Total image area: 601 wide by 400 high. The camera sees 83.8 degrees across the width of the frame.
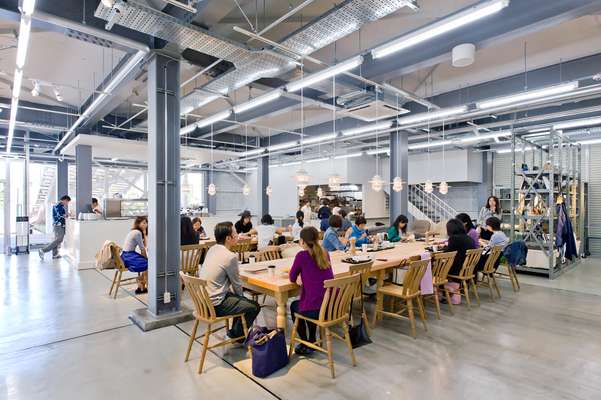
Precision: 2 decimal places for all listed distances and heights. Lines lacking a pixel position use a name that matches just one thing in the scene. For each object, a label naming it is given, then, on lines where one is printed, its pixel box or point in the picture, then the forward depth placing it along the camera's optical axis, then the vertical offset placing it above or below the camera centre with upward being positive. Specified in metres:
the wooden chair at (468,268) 4.50 -0.99
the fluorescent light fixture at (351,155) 11.97 +1.50
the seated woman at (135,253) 4.97 -0.83
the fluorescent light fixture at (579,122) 7.27 +1.63
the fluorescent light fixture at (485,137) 8.23 +1.50
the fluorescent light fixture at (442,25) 2.93 +1.65
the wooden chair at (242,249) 5.81 -0.90
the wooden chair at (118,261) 4.98 -0.94
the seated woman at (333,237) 4.93 -0.60
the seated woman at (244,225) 7.12 -0.60
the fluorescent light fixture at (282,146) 10.03 +1.58
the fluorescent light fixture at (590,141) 8.83 +1.43
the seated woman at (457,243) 4.55 -0.64
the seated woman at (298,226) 7.16 -0.64
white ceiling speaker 3.95 +1.69
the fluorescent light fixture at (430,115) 6.22 +1.62
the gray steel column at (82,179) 8.51 +0.49
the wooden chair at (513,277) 5.48 -1.35
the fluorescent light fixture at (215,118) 6.68 +1.69
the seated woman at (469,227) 5.18 -0.51
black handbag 3.38 -1.42
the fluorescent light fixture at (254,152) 10.92 +1.51
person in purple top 2.93 -0.65
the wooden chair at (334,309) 2.79 -0.98
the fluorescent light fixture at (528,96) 4.86 +1.56
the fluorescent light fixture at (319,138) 8.77 +1.56
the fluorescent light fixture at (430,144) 9.14 +1.49
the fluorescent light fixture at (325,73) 3.98 +1.61
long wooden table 3.08 -0.80
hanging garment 6.87 -0.81
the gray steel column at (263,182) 12.48 +0.56
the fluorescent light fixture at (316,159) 12.22 +1.41
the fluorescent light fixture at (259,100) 5.38 +1.64
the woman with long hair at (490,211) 7.60 -0.35
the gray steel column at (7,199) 10.52 -0.01
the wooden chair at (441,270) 4.09 -0.93
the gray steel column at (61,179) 12.14 +0.71
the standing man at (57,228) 8.58 -0.76
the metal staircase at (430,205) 12.59 -0.35
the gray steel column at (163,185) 4.04 +0.16
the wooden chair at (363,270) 3.41 -0.78
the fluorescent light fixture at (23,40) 3.15 +1.64
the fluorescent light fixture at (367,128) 7.98 +1.68
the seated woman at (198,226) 6.45 -0.56
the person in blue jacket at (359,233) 5.61 -0.62
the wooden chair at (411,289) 3.60 -1.04
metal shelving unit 6.51 -0.19
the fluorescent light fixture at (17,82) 4.30 +1.60
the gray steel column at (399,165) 8.63 +0.80
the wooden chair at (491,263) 4.95 -1.00
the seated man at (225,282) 3.05 -0.79
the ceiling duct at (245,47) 3.01 +1.69
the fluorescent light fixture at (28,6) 2.74 +1.59
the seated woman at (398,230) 6.39 -0.66
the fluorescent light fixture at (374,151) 11.59 +1.59
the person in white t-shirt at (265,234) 6.29 -0.71
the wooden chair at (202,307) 2.81 -0.96
